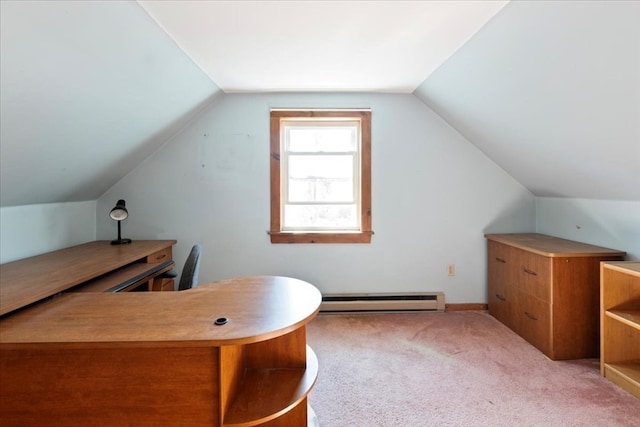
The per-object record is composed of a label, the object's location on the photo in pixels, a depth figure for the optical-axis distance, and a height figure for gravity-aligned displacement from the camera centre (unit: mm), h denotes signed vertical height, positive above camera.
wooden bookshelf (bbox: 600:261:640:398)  2002 -745
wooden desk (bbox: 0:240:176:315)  1476 -368
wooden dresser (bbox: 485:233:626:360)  2248 -645
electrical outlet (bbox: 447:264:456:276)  3162 -598
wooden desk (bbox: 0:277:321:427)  1062 -573
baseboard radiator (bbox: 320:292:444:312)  3090 -918
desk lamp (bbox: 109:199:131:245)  2785 -10
